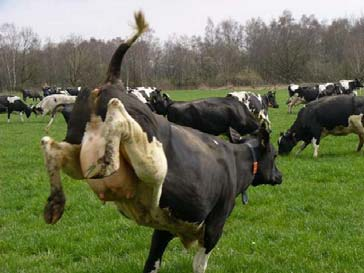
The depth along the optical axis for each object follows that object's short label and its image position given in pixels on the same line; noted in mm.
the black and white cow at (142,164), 3492
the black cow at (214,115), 15031
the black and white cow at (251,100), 17281
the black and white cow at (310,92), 29781
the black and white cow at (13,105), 30328
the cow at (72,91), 41134
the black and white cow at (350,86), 31094
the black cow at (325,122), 13758
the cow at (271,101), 29919
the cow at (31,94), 52950
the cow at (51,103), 25897
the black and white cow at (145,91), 26316
